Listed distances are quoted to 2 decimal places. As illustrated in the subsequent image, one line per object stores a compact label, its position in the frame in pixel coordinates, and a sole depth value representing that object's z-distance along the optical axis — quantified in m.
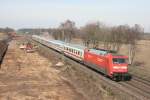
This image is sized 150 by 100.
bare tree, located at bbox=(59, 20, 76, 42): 111.45
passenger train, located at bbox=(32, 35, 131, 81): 28.41
